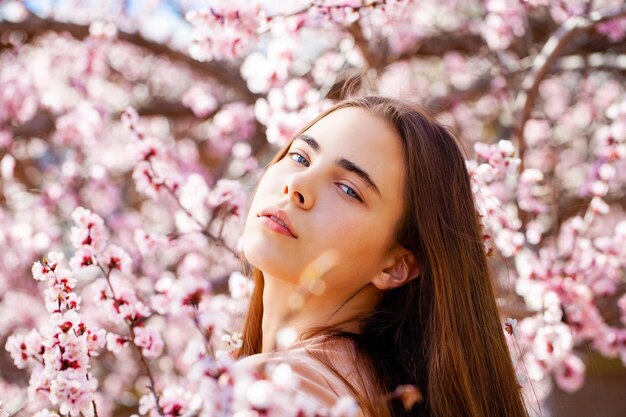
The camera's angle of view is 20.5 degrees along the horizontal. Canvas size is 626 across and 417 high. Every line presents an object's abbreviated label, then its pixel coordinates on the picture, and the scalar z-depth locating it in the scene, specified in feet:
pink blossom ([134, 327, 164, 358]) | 6.27
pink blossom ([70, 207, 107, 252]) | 6.17
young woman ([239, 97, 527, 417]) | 5.79
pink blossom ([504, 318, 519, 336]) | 6.09
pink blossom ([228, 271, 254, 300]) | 7.13
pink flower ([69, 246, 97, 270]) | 6.13
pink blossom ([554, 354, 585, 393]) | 8.08
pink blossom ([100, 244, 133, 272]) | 6.32
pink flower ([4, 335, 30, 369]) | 5.88
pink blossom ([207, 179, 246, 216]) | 7.37
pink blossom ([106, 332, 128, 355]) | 6.16
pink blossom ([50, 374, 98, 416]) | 5.49
